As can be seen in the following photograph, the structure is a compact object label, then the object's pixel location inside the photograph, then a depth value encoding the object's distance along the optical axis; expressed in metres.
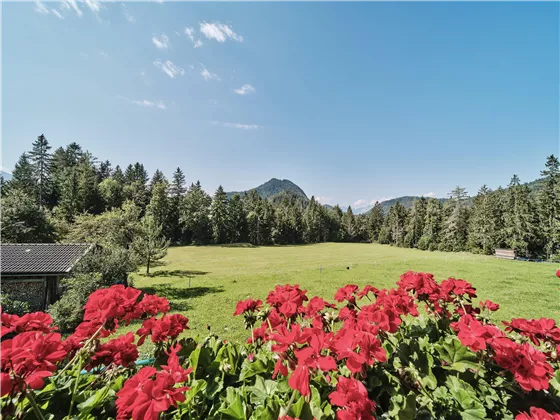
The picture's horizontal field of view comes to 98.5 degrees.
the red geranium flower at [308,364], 1.01
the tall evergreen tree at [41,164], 42.94
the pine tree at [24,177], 40.90
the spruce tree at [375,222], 74.62
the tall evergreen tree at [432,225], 53.03
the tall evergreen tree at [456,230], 48.44
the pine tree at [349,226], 74.50
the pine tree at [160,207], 48.62
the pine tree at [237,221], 55.41
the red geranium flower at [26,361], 0.94
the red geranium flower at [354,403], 0.98
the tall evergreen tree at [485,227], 42.44
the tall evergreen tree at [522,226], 37.09
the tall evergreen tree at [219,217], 52.53
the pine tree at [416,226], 58.06
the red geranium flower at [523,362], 1.24
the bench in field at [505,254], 35.34
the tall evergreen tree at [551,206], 32.97
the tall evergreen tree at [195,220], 50.94
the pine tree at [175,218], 50.94
